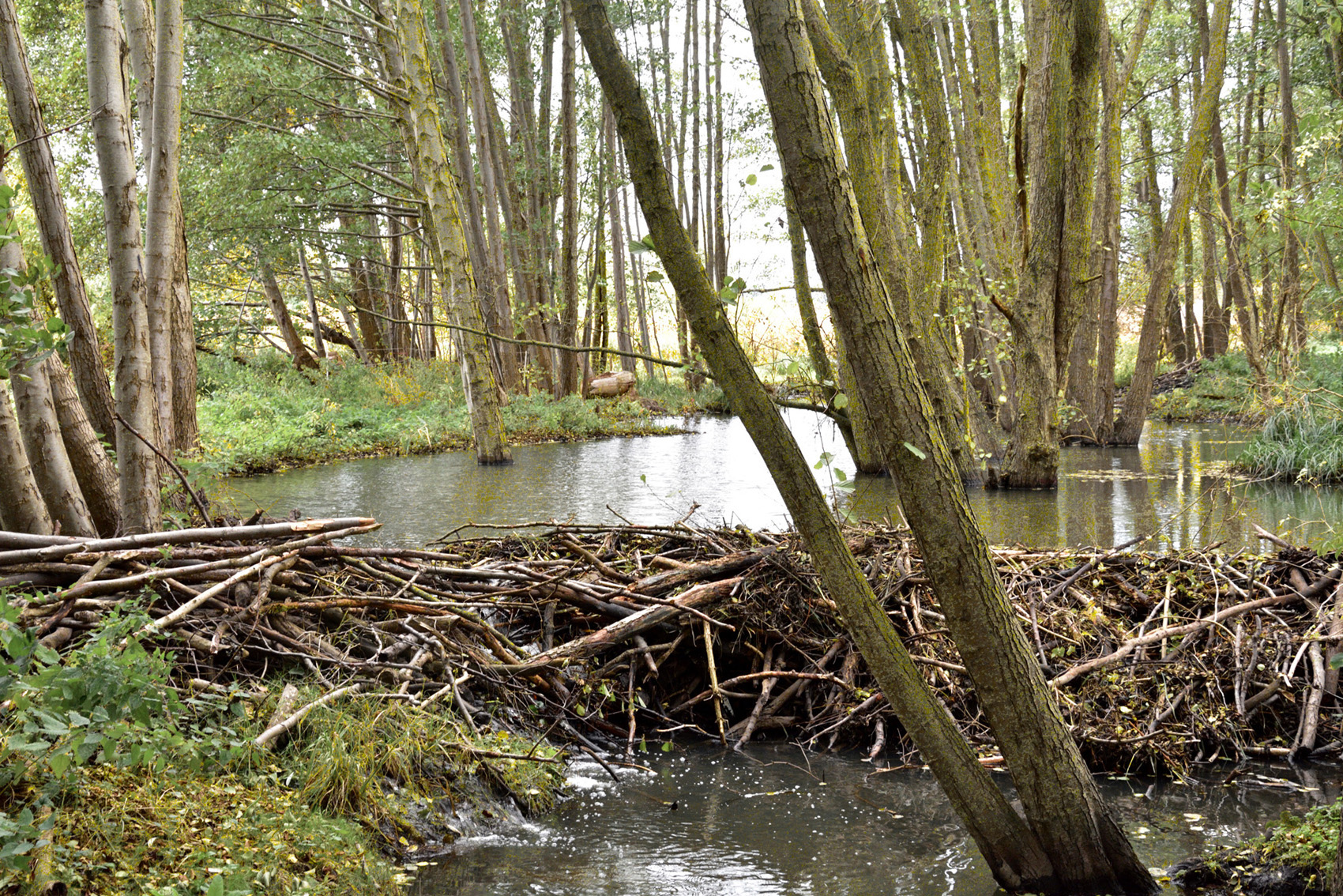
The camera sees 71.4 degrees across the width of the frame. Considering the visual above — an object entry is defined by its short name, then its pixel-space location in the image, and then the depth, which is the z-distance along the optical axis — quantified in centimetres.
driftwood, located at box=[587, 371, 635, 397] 2334
